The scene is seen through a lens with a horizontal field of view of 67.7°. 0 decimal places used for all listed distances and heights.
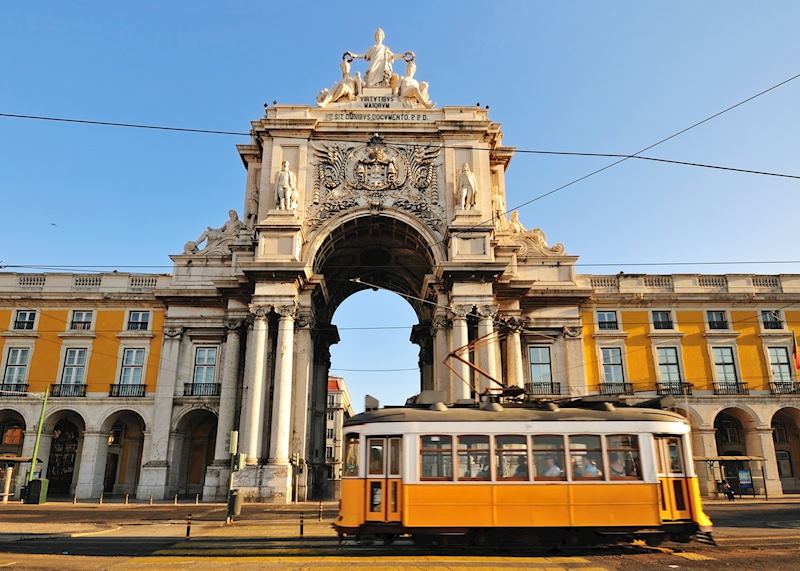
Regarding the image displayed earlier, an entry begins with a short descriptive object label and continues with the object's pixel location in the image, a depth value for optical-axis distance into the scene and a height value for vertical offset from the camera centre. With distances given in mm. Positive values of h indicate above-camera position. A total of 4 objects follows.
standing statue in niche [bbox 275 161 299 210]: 34969 +15719
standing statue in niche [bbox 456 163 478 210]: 35125 +15866
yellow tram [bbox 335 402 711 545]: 13938 -168
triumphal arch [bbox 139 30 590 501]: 32594 +12557
